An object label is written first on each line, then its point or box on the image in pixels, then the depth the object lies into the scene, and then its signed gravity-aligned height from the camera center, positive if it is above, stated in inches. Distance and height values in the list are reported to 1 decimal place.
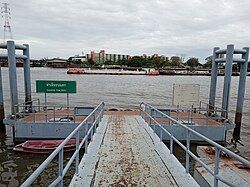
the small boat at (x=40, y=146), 339.6 -139.7
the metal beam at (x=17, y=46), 430.2 +58.2
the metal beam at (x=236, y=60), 440.8 +37.2
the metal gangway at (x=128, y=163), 135.3 -82.2
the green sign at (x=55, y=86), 433.2 -34.7
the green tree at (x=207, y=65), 4994.8 +267.5
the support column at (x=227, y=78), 416.0 -6.3
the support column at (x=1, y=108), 430.5 -86.9
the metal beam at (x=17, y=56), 442.6 +35.0
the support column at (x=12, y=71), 409.7 -1.3
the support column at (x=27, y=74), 480.8 -8.3
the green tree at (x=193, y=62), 5340.8 +355.9
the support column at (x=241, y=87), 453.7 -28.2
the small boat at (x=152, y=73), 3539.9 +10.5
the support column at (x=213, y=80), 474.8 -13.4
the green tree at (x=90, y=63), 4999.9 +233.6
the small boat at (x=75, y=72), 3496.8 +0.5
